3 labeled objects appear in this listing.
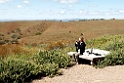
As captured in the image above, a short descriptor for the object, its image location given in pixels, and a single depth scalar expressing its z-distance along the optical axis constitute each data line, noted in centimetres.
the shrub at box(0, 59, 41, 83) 562
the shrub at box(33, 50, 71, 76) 700
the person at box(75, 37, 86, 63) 752
